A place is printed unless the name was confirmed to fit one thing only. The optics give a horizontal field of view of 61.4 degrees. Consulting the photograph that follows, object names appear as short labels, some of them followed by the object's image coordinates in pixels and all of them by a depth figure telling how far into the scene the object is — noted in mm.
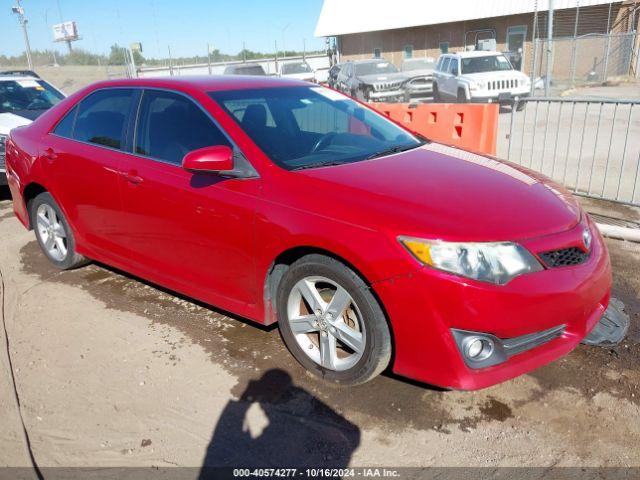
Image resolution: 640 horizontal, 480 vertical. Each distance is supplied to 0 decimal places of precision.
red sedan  2506
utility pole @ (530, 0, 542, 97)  17783
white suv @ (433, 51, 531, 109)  16359
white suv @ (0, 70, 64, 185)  7863
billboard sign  67562
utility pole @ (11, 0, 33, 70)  27698
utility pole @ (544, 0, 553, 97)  16734
